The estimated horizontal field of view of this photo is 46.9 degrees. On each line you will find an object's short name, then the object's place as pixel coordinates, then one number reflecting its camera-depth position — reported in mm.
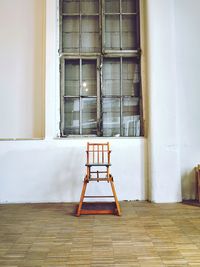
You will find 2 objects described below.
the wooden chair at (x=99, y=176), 2863
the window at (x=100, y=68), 3809
